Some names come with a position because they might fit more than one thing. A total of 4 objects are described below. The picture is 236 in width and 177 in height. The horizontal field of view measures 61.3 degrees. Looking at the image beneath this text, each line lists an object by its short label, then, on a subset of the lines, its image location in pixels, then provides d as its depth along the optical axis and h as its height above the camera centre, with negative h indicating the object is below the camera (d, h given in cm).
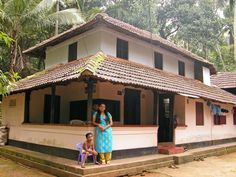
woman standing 573 -77
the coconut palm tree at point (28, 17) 1168 +557
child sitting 545 -111
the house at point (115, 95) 651 +57
